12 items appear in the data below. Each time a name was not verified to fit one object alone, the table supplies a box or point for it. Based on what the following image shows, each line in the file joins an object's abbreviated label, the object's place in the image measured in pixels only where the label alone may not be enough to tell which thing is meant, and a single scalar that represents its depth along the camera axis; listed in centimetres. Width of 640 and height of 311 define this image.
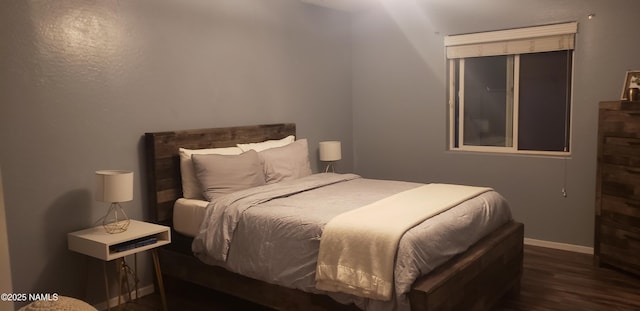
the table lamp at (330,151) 507
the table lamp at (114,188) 302
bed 264
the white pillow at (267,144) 420
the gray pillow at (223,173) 358
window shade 434
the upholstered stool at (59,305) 223
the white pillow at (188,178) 369
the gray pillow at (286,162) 409
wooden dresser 368
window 451
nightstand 293
